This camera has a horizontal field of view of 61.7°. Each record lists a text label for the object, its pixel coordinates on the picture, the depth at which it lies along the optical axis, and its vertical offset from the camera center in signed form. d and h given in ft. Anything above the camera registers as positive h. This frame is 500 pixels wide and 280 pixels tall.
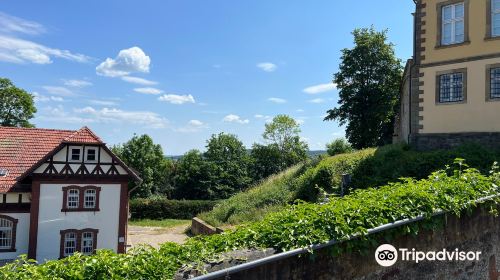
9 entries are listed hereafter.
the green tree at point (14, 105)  145.48 +16.40
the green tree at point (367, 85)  106.32 +20.06
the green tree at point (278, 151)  203.82 +4.73
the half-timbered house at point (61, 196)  73.51 -7.91
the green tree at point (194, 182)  176.55 -10.49
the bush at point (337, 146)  194.49 +7.59
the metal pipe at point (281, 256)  12.89 -3.25
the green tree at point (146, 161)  177.78 -2.49
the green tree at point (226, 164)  179.11 -2.63
